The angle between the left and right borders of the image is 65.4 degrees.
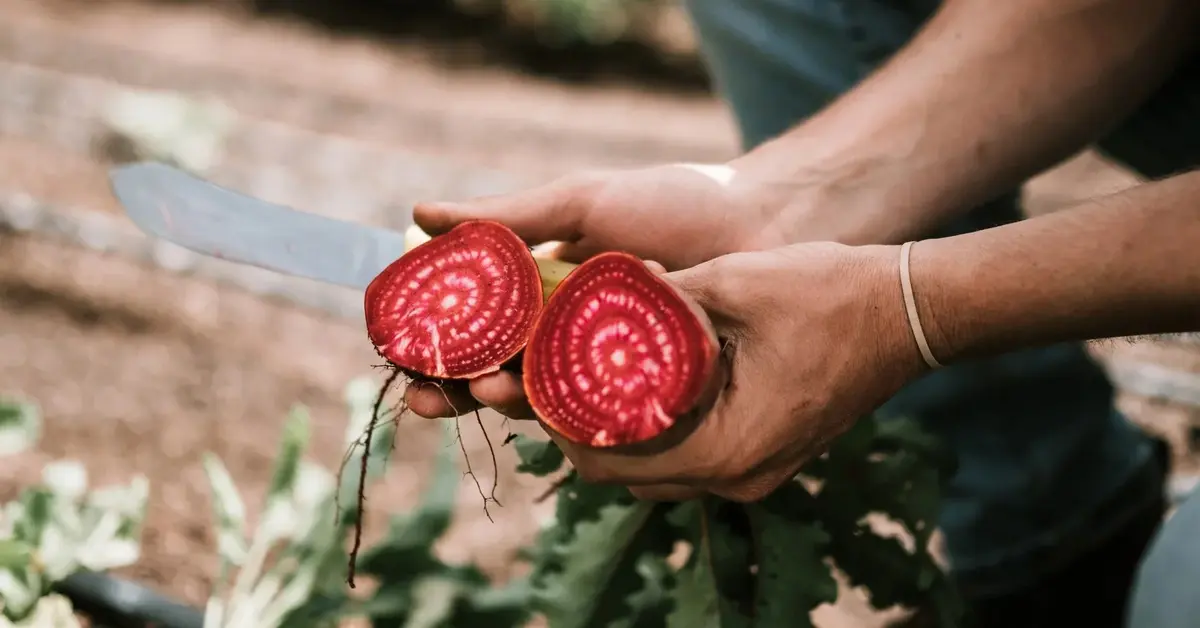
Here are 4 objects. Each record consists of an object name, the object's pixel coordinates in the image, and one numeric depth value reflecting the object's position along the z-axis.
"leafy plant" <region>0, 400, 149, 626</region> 1.26
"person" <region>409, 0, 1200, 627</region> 0.94
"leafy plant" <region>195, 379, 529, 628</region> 1.44
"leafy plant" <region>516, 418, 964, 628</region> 1.18
